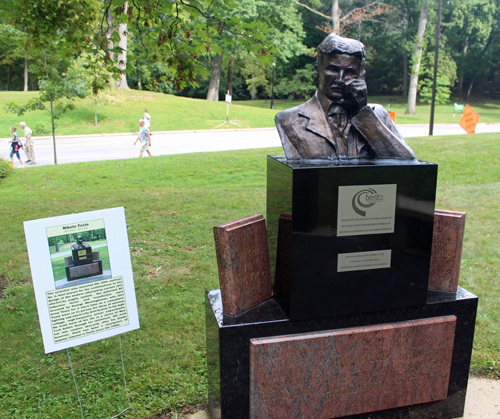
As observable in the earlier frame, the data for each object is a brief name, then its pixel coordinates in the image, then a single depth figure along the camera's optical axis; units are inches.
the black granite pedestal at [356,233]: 118.5
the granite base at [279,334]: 121.0
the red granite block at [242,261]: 121.5
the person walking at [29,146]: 582.1
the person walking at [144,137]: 575.2
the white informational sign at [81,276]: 113.8
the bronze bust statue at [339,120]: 133.6
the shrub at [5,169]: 452.9
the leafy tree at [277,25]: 1261.1
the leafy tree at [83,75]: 259.7
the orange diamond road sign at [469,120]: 708.0
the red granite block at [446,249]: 137.9
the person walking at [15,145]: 582.6
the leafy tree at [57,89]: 483.5
